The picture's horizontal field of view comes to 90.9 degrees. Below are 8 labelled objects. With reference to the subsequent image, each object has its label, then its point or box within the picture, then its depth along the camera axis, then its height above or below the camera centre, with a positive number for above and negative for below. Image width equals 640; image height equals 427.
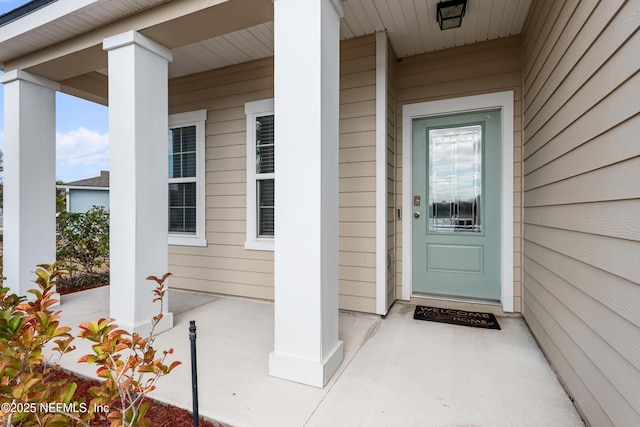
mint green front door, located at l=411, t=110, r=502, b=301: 3.17 +0.07
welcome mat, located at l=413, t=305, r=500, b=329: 2.84 -1.01
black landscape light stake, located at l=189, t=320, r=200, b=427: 1.38 -0.71
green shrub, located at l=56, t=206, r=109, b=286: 4.76 -0.44
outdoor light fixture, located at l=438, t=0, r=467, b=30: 2.46 +1.59
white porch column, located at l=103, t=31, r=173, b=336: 2.51 +0.32
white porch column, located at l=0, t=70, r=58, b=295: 3.30 +0.42
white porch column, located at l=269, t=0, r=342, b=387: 1.86 +0.13
